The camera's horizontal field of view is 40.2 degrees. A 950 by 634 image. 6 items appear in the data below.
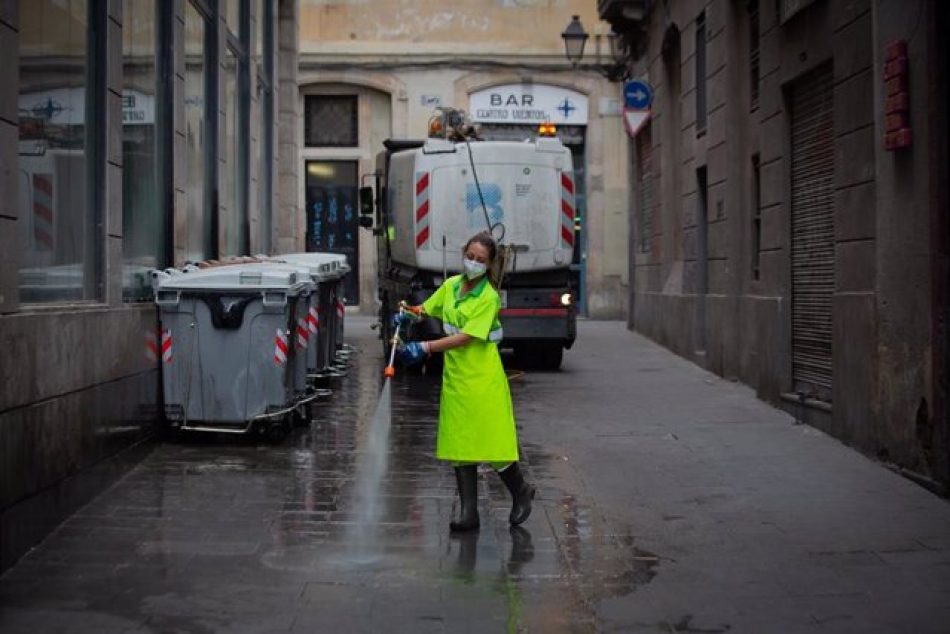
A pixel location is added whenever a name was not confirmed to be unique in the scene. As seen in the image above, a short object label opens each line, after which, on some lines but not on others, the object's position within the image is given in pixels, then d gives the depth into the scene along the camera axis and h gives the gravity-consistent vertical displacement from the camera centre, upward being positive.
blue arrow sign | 20.59 +3.05
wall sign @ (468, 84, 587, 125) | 29.58 +4.16
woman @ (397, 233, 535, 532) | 7.20 -0.55
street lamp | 24.61 +4.69
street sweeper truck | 16.50 +0.84
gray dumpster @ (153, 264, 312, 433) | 10.02 -0.47
